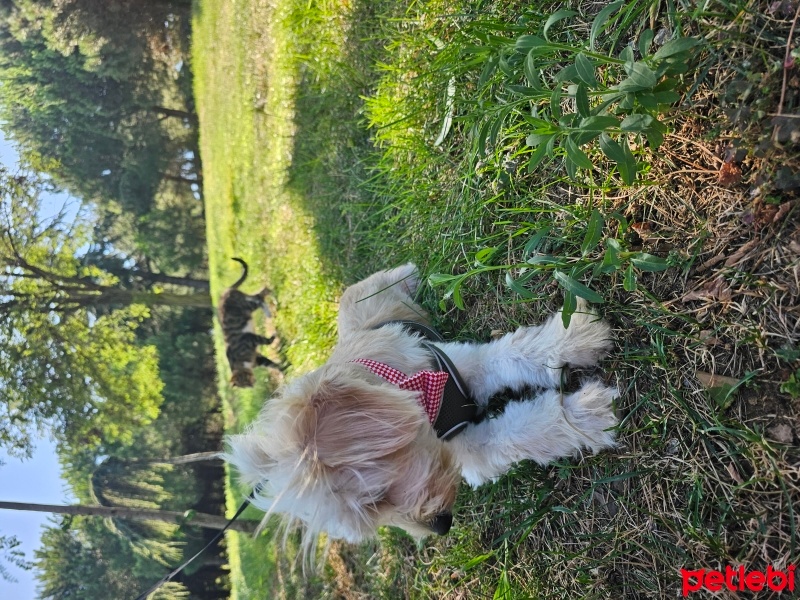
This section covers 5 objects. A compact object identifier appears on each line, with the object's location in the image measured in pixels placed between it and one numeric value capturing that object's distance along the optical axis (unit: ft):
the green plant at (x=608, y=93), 1.35
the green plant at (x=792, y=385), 1.34
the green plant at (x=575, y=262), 1.47
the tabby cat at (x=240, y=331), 5.70
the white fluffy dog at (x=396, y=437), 1.55
